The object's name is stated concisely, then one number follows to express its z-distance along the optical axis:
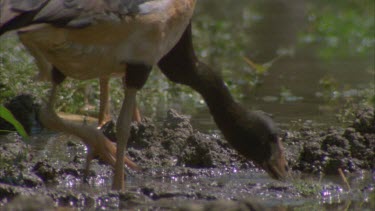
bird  15.72
